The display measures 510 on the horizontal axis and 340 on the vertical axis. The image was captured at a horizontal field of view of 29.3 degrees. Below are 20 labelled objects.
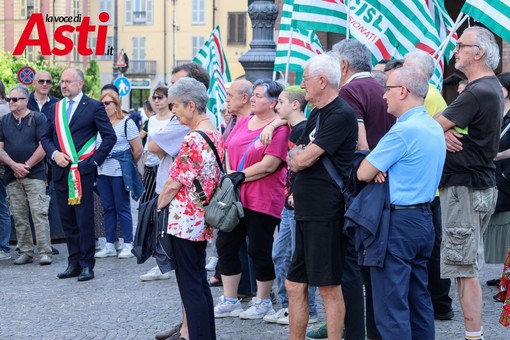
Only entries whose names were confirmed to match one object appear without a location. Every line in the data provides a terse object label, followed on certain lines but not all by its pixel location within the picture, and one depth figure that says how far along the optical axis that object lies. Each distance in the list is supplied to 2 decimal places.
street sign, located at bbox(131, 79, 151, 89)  76.06
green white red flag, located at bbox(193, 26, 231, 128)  11.95
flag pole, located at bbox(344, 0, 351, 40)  8.82
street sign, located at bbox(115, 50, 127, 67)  35.37
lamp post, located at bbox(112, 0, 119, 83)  56.22
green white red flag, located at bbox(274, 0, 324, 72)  11.23
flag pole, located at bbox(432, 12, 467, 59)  8.60
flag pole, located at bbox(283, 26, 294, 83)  10.15
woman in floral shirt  6.55
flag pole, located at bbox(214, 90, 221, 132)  11.51
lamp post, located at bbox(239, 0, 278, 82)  12.97
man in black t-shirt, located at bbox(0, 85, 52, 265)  11.04
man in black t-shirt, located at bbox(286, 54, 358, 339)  6.06
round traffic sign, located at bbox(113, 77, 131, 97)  37.03
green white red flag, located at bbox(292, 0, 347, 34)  10.09
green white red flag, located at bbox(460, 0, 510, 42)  8.30
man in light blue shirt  5.51
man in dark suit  9.91
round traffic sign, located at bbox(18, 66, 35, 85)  20.97
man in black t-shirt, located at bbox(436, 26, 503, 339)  6.52
